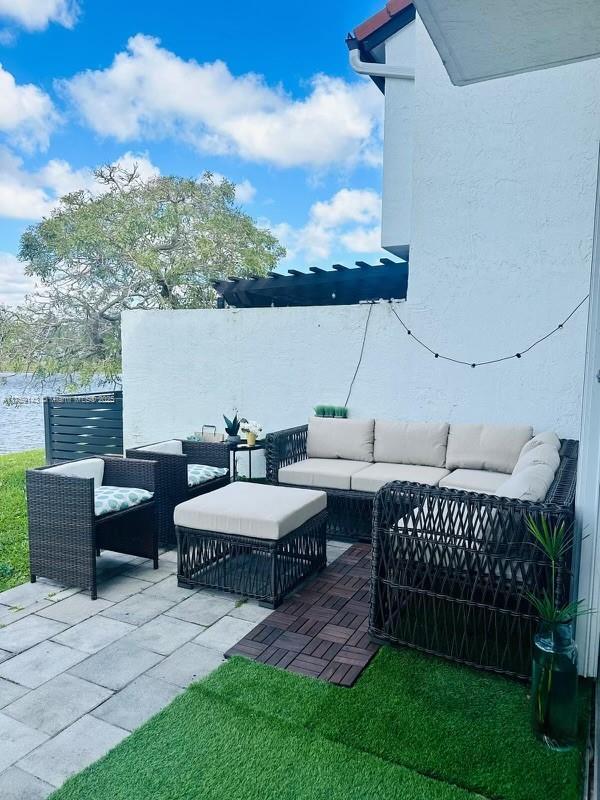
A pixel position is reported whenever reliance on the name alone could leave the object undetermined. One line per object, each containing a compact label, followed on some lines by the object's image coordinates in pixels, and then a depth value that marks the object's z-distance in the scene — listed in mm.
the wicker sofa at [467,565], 2756
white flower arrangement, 6051
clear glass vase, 2283
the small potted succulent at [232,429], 6223
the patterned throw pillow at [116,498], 3883
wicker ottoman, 3674
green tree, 11914
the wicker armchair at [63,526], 3732
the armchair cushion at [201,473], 4967
